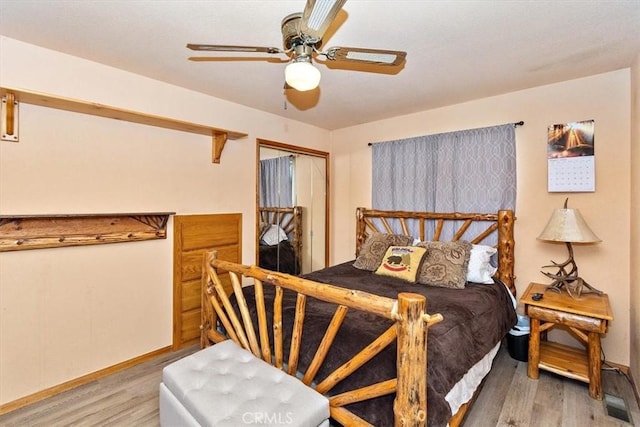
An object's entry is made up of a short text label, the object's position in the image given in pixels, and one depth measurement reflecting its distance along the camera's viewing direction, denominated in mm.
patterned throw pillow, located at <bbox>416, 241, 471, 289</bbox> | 2598
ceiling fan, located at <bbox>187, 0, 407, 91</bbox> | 1515
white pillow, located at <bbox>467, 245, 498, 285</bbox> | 2719
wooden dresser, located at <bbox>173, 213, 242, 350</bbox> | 2895
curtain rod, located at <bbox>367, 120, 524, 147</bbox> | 2879
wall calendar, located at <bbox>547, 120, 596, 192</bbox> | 2566
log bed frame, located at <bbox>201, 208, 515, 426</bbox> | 1273
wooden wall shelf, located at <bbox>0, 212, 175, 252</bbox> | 2080
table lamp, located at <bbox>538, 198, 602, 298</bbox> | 2359
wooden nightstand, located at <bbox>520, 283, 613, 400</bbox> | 2148
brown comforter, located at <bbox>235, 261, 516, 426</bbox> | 1444
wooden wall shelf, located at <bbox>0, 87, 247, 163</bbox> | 1975
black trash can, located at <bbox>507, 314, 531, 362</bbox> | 2680
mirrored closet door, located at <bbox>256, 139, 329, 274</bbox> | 3580
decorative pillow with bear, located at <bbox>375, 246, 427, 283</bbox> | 2744
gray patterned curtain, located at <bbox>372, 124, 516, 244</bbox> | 2988
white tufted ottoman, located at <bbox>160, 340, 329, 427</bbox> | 1352
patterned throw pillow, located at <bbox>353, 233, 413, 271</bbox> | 3172
